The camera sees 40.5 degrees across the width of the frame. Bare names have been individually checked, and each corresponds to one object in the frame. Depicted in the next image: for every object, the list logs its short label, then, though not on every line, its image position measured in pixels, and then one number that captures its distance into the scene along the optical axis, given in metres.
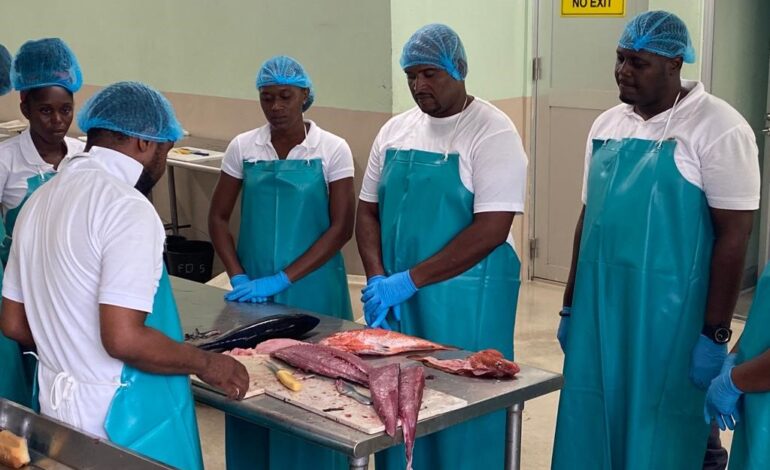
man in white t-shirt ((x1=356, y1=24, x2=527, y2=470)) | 3.42
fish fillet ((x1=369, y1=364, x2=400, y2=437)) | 2.55
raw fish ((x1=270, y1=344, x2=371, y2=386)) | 2.85
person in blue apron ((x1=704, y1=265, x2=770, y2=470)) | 2.63
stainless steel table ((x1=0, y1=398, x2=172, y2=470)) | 2.27
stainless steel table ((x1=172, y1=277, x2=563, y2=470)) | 2.52
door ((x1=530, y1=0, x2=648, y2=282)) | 6.45
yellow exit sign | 6.30
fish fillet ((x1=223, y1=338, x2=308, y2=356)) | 3.15
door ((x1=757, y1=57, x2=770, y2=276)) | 6.05
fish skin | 3.24
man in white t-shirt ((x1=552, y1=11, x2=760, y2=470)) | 3.13
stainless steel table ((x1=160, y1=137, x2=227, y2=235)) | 6.84
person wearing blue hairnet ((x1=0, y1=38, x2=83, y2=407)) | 3.70
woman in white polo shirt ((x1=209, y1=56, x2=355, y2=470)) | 3.82
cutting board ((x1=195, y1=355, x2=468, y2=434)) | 2.58
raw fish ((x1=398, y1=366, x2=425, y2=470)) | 2.55
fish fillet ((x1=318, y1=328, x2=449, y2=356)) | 3.14
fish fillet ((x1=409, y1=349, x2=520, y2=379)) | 2.94
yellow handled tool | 2.79
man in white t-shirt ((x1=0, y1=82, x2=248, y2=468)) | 2.33
